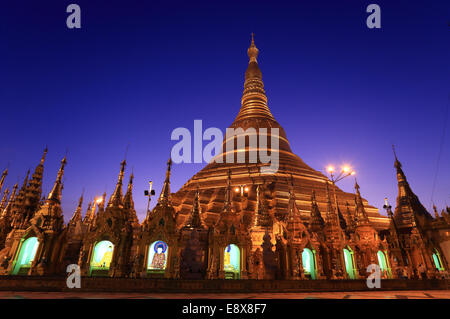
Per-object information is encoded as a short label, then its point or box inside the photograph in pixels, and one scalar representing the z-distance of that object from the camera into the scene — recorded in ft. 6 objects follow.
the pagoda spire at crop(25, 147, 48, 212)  93.38
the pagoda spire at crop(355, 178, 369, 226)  77.15
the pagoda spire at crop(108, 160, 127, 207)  57.20
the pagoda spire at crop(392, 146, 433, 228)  108.50
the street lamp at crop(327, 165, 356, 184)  65.87
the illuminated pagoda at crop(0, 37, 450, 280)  51.39
